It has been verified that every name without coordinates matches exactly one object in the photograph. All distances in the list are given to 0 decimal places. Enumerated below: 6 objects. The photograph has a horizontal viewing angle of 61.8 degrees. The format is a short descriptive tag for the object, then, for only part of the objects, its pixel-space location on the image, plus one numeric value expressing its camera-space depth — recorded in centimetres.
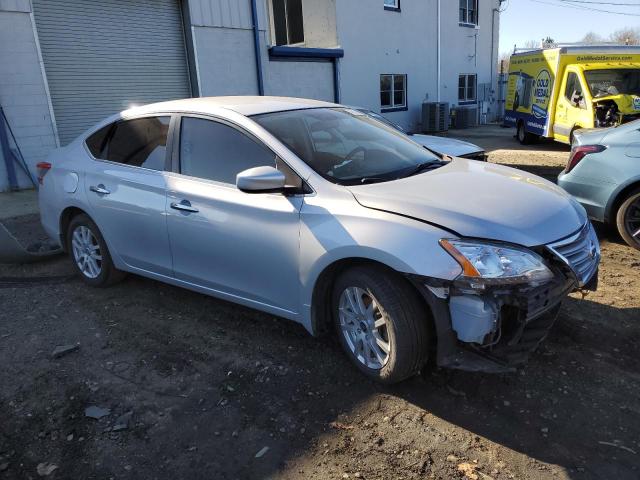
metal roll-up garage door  1002
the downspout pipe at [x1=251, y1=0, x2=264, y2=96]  1291
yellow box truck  1203
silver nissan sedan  278
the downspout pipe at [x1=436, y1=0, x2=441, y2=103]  2098
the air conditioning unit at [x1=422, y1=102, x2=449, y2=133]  1995
